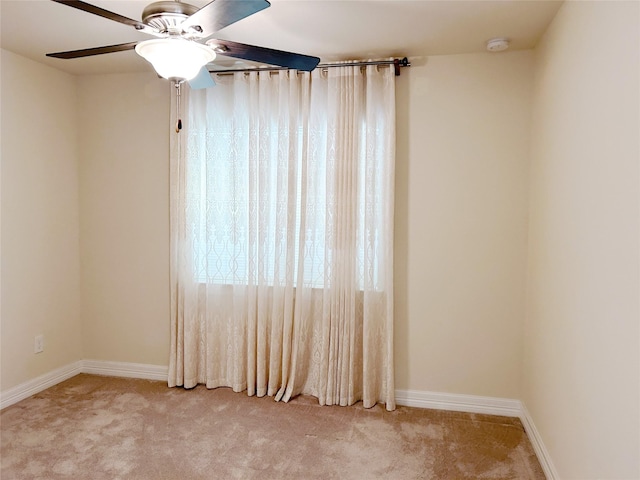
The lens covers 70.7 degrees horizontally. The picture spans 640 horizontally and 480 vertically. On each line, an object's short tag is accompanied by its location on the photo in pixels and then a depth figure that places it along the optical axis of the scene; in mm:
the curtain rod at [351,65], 2949
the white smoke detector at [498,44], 2701
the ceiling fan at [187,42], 1583
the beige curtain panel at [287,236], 3084
